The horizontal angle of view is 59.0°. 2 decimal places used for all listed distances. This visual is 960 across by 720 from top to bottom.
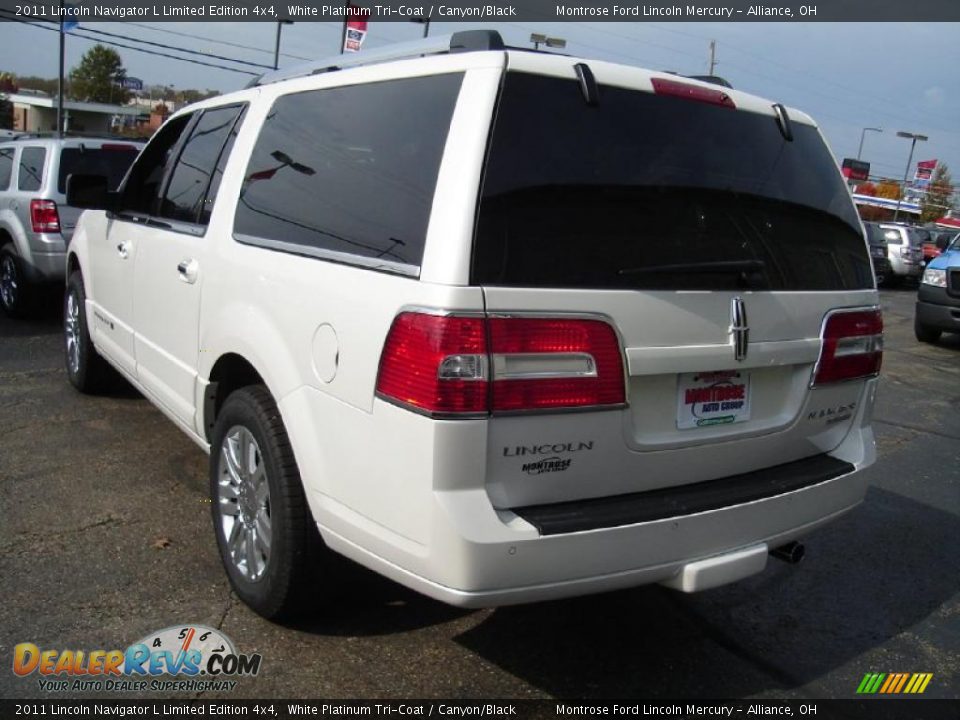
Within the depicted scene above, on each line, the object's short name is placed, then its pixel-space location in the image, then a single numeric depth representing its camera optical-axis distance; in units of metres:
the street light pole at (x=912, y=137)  65.10
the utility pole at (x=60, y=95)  23.23
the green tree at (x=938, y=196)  85.81
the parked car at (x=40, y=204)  7.93
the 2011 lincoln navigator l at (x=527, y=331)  2.29
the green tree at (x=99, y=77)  81.06
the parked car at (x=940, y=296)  11.48
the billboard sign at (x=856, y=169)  61.06
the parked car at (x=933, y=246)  26.68
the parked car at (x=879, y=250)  22.58
